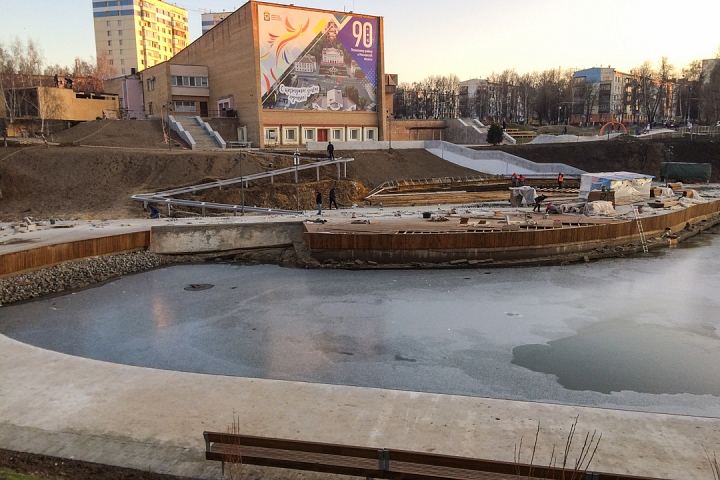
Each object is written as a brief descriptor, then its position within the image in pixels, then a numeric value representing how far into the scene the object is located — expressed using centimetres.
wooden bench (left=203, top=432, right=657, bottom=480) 551
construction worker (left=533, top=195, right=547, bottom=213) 2968
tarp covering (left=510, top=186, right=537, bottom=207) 3256
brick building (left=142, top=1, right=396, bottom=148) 4606
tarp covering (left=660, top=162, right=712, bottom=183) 4628
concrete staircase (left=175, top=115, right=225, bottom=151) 4281
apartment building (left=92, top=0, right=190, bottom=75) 11044
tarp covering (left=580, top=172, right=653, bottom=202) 3195
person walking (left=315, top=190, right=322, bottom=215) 2793
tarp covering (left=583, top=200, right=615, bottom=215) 2819
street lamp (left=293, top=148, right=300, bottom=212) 3012
